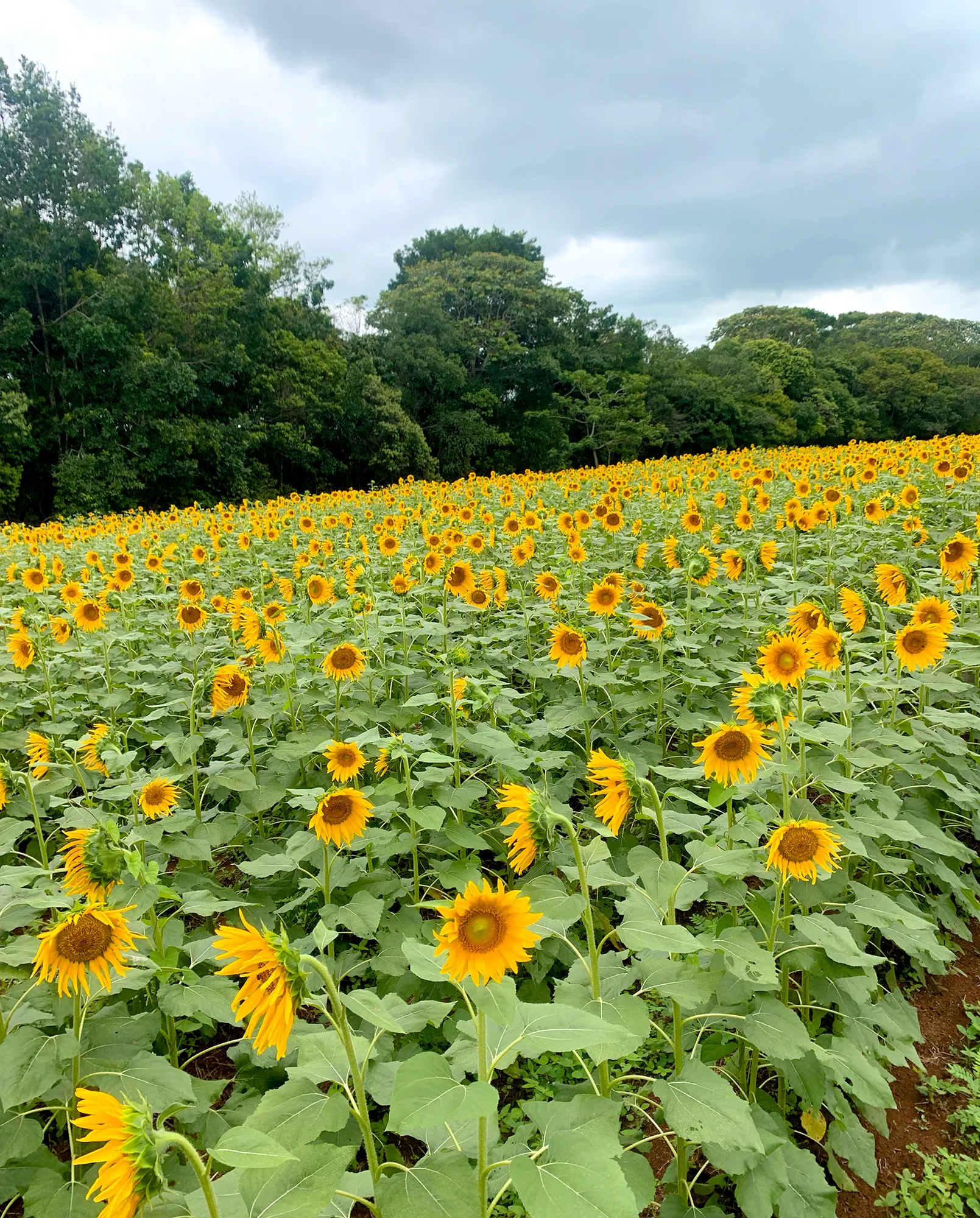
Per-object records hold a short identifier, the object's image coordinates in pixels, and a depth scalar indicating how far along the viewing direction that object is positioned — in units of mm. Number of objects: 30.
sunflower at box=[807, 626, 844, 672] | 2436
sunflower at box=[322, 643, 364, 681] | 2842
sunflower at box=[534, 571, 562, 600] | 3943
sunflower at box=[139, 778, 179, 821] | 2303
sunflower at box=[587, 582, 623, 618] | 3359
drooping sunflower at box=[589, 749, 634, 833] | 1612
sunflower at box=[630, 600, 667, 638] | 2977
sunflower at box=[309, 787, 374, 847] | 1883
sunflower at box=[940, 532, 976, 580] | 3133
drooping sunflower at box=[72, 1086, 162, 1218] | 885
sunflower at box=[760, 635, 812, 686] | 2141
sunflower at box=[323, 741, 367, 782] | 2184
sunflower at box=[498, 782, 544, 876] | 1364
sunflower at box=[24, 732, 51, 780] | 2395
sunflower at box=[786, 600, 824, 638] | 2588
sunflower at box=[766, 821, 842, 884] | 1675
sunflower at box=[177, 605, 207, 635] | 3504
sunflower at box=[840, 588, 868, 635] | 2729
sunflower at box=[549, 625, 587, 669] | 2924
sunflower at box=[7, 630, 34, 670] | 3436
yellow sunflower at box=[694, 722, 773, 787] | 1860
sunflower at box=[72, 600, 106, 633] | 3785
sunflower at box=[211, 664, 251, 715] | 2697
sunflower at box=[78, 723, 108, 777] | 2306
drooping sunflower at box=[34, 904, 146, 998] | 1368
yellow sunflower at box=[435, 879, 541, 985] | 1108
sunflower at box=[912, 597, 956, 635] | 2529
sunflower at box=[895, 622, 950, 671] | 2408
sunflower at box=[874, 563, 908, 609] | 2943
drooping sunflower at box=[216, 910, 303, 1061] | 1054
